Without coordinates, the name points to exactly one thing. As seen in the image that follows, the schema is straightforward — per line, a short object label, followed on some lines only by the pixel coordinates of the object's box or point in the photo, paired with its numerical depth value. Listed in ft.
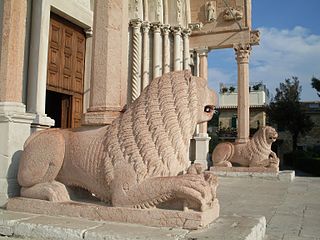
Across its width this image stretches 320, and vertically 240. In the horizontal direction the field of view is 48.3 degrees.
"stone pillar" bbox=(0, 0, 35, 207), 15.57
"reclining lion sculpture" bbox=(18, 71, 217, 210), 10.52
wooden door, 27.55
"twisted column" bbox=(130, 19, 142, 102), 36.55
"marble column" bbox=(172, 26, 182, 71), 39.86
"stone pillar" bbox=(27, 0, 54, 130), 23.65
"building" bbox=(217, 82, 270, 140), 113.39
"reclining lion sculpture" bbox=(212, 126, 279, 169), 34.06
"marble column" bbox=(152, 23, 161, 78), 38.22
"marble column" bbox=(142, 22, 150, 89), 37.52
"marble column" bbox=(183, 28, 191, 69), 41.83
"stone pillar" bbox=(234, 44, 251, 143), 42.11
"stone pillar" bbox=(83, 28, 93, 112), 31.12
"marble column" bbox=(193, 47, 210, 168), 42.60
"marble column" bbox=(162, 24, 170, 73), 39.06
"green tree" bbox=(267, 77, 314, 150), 96.27
